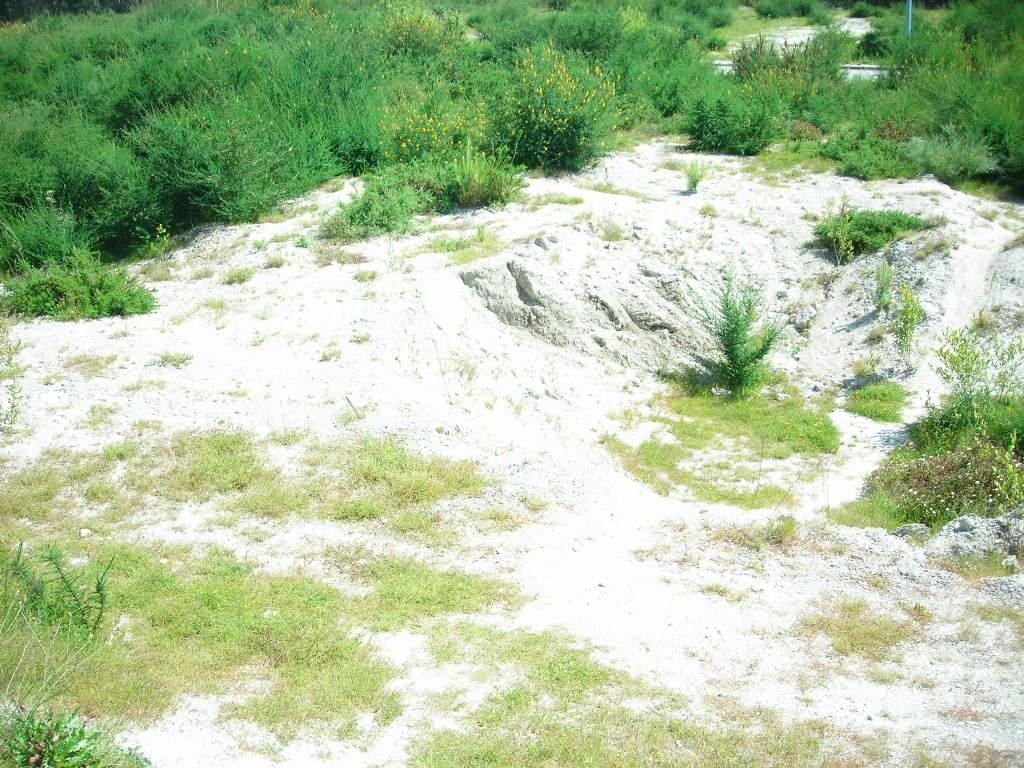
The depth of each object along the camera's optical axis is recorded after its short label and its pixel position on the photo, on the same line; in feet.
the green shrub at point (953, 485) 23.09
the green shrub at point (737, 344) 31.65
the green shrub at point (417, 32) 63.00
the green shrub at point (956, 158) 43.91
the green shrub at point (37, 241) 38.17
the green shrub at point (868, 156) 44.88
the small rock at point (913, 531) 21.88
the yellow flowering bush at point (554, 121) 45.21
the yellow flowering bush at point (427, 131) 44.83
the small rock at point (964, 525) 21.20
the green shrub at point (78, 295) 32.76
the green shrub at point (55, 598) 16.99
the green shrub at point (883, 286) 34.47
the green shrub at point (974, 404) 26.66
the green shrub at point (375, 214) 38.47
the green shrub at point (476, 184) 40.55
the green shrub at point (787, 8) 90.57
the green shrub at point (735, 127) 49.80
